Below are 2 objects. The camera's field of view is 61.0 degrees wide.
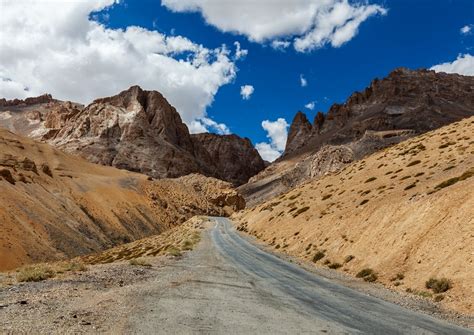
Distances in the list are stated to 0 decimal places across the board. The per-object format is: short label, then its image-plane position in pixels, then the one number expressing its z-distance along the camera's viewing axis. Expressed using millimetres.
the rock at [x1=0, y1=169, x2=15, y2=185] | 58750
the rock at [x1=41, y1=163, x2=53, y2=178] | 77062
